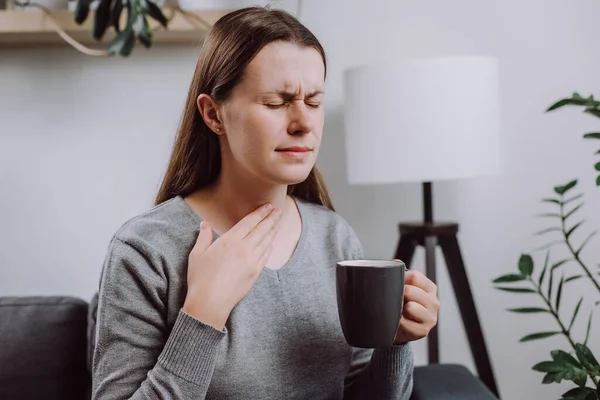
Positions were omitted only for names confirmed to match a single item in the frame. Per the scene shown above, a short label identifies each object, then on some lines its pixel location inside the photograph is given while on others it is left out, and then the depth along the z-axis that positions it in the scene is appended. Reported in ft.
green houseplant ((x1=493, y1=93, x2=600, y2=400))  4.14
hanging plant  5.32
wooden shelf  5.62
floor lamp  4.86
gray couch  4.41
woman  2.85
